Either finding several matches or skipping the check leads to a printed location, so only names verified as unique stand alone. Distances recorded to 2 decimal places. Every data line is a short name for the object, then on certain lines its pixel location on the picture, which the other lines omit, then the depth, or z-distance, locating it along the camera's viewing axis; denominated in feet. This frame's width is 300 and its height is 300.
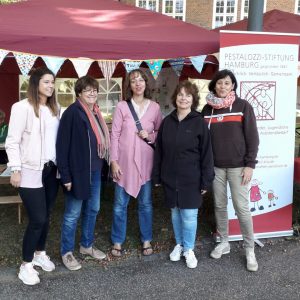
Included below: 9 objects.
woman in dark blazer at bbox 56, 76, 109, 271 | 8.07
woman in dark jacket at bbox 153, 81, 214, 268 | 8.60
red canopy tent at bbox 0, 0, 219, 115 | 10.14
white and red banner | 10.08
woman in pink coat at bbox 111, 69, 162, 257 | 8.97
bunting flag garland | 9.82
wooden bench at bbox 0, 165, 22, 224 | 11.75
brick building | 59.93
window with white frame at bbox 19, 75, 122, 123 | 22.23
